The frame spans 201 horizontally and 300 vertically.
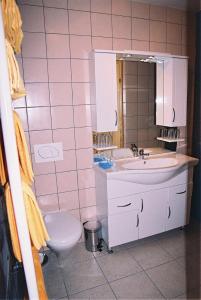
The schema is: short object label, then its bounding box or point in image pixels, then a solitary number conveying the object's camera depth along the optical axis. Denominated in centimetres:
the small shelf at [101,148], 217
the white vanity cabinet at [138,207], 196
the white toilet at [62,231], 166
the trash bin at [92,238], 211
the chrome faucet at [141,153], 240
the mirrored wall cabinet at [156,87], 198
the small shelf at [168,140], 247
